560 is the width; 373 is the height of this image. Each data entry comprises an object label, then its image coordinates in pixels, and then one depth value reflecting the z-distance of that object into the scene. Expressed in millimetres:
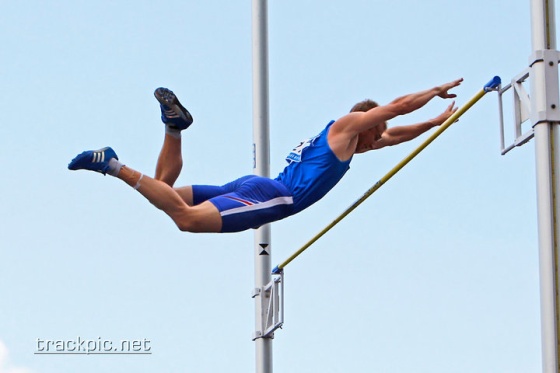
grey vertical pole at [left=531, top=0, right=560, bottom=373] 11805
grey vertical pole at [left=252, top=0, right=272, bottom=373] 20844
